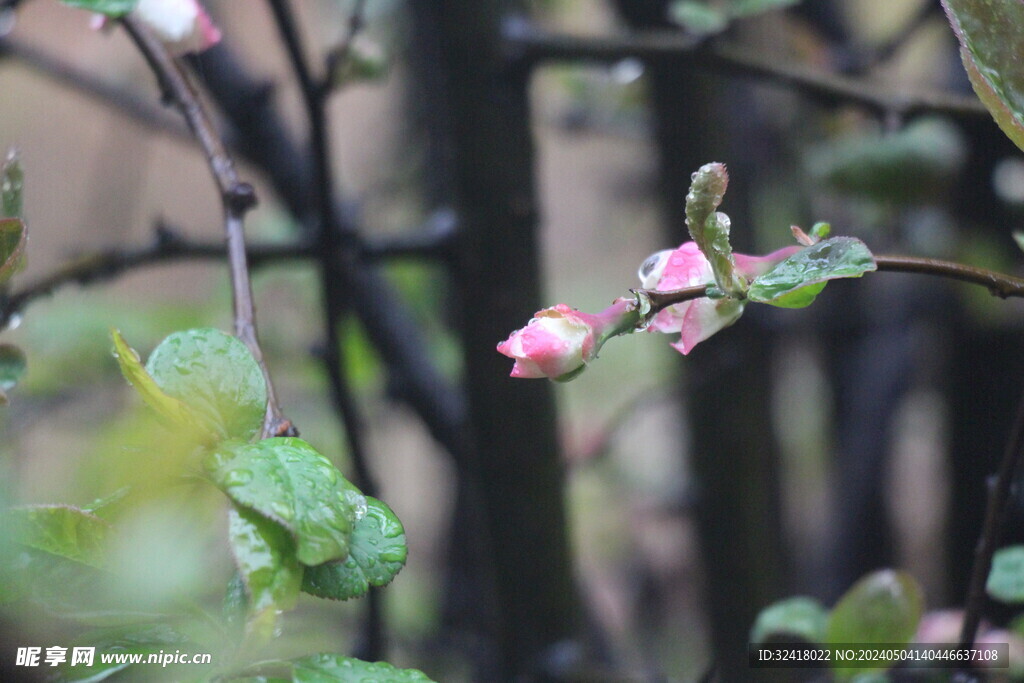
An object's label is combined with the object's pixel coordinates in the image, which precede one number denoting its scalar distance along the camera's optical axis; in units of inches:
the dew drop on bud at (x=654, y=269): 44.7
